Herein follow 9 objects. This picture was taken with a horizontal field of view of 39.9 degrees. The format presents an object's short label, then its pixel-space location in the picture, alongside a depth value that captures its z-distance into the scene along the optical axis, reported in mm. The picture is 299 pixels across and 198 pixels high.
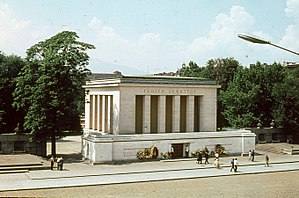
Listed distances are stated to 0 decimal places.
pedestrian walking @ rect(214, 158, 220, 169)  36562
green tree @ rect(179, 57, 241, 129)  72062
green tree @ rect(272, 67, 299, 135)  53375
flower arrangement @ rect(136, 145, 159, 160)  39906
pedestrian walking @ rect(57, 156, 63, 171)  33994
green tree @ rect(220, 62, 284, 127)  56438
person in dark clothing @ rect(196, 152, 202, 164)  38625
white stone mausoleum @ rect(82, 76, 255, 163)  39562
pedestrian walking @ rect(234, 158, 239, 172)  34719
